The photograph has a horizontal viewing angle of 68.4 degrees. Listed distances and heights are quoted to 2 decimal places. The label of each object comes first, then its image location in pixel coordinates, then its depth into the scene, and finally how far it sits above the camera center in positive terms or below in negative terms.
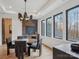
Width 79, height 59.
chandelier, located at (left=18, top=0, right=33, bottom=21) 3.02 +0.66
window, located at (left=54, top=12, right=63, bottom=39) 3.28 +0.23
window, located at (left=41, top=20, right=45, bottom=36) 5.43 +0.19
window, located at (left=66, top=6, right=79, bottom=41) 2.47 +0.26
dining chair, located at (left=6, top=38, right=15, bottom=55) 3.18 -0.85
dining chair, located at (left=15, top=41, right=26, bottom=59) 2.39 -0.76
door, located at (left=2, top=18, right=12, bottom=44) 5.95 +0.07
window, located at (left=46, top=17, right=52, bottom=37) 4.34 +0.26
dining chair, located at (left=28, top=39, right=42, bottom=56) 2.98 -0.85
